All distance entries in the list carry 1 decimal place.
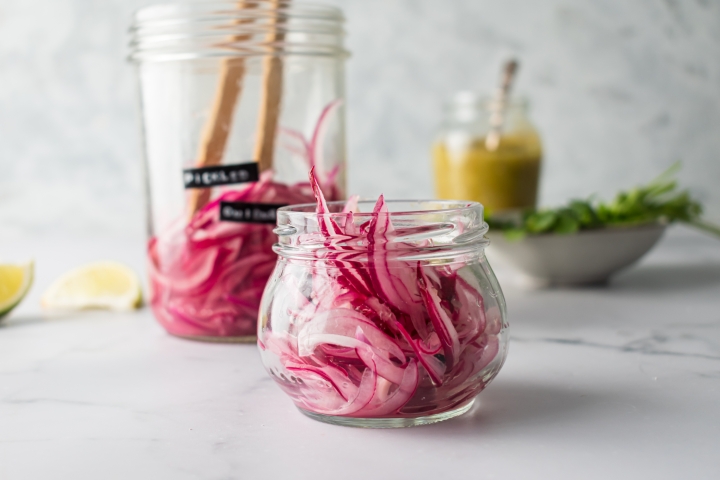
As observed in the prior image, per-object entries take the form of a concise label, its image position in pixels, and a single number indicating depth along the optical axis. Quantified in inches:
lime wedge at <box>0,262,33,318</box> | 35.3
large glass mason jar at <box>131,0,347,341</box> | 29.4
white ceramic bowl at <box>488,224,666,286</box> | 39.1
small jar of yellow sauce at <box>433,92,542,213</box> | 52.4
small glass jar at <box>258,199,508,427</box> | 18.7
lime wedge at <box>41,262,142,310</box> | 38.6
